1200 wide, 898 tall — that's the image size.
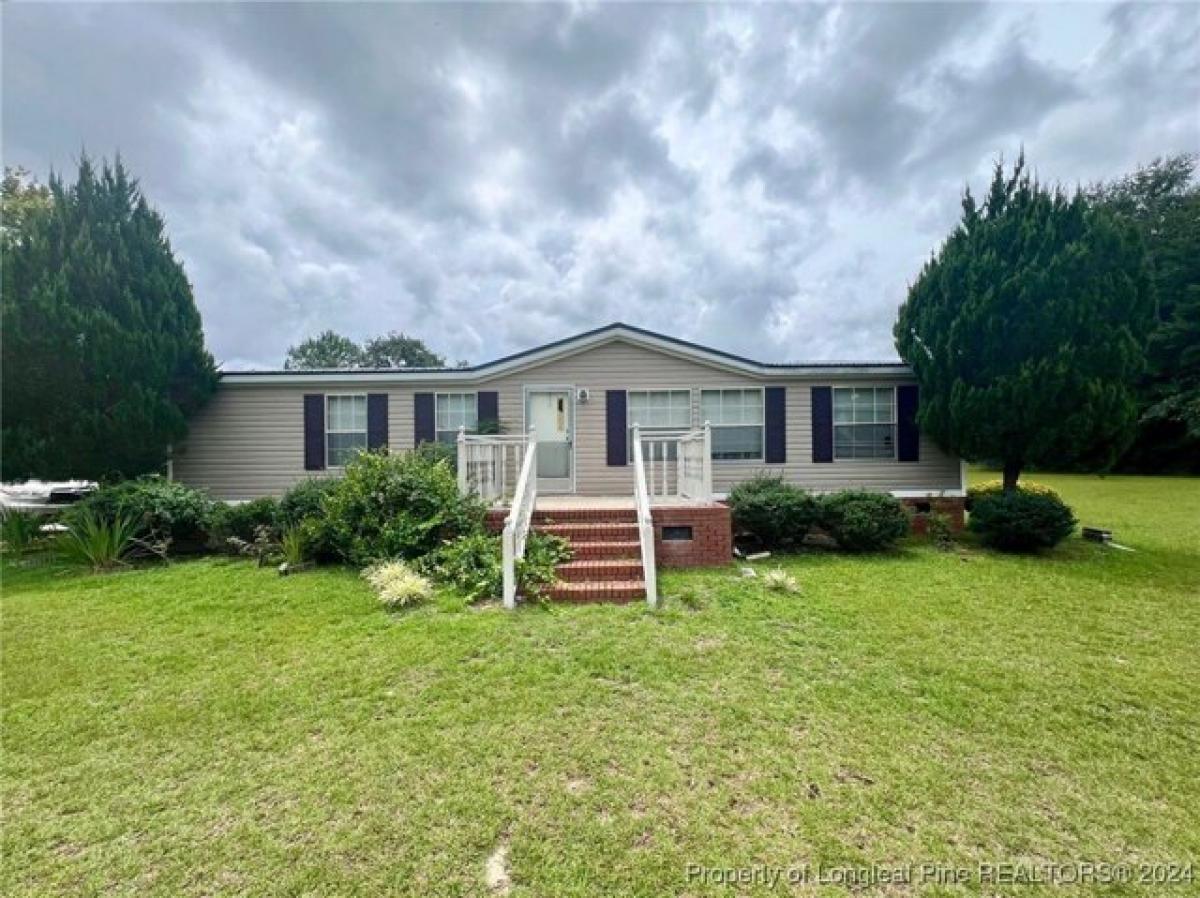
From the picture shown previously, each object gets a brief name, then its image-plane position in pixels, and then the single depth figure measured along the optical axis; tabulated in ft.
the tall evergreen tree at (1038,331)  25.55
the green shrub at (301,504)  24.75
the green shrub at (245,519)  25.41
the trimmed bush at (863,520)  24.32
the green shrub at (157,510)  25.09
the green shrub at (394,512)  21.30
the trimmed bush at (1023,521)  25.03
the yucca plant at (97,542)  23.12
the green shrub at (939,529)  27.04
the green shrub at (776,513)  24.64
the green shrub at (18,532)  26.13
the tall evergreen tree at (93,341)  26.40
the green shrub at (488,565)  17.89
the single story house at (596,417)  31.24
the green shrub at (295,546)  22.36
